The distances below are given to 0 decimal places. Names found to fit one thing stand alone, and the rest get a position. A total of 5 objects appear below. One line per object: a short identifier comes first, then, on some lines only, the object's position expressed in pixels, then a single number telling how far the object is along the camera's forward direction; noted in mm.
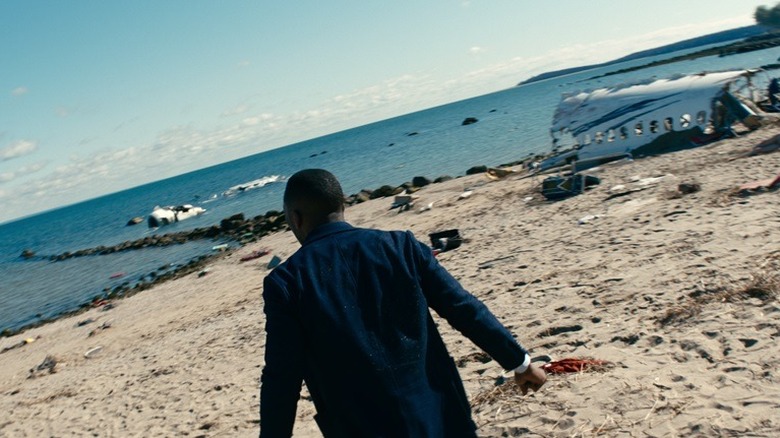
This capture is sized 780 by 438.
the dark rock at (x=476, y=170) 33012
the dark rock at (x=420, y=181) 32781
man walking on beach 2748
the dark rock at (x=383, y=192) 33031
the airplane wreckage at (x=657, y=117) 21453
